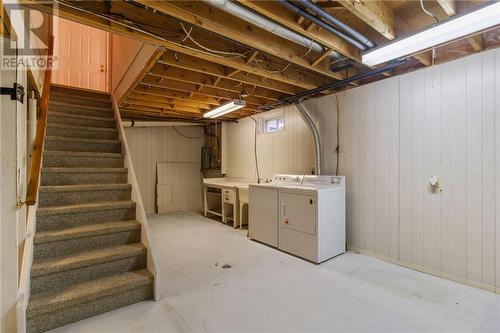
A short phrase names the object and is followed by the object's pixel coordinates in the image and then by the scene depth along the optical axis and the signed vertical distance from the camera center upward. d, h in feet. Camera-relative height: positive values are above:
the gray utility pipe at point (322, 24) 5.96 +3.93
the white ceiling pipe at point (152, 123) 19.29 +3.62
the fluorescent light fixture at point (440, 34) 5.99 +3.68
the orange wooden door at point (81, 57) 17.16 +8.11
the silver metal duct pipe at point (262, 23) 6.01 +4.05
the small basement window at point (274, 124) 16.14 +3.00
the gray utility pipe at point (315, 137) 12.88 +1.57
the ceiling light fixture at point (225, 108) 13.23 +3.59
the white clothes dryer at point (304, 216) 10.53 -2.32
